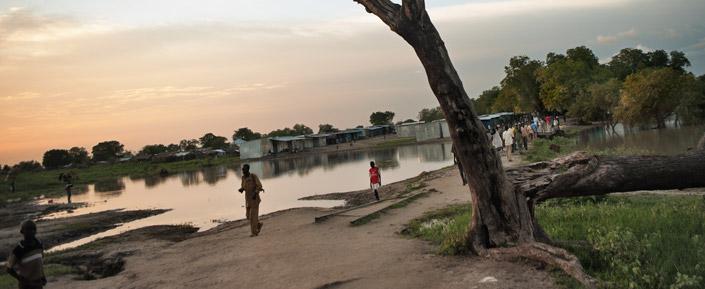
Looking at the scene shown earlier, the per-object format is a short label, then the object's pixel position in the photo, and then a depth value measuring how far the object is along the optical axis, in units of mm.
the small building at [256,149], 83125
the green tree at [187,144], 125625
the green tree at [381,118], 157000
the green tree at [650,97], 41250
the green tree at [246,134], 133500
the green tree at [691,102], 41875
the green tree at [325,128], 132700
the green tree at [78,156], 110638
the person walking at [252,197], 12758
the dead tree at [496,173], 7234
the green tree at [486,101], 115481
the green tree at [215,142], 118625
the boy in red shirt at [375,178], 17703
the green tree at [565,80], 60469
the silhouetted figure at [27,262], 6684
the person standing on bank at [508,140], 23922
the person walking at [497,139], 25453
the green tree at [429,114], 146500
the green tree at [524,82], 72875
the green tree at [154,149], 119312
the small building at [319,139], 98012
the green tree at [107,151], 115312
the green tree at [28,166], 98488
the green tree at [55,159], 106250
